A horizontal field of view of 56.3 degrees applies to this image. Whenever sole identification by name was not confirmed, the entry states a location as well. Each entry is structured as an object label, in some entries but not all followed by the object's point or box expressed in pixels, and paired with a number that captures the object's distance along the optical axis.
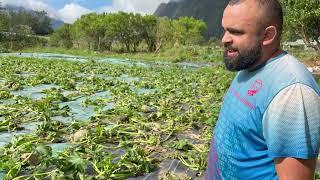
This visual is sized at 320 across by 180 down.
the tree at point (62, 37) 38.74
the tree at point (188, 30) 36.72
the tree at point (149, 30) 37.43
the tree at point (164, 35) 36.31
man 1.32
